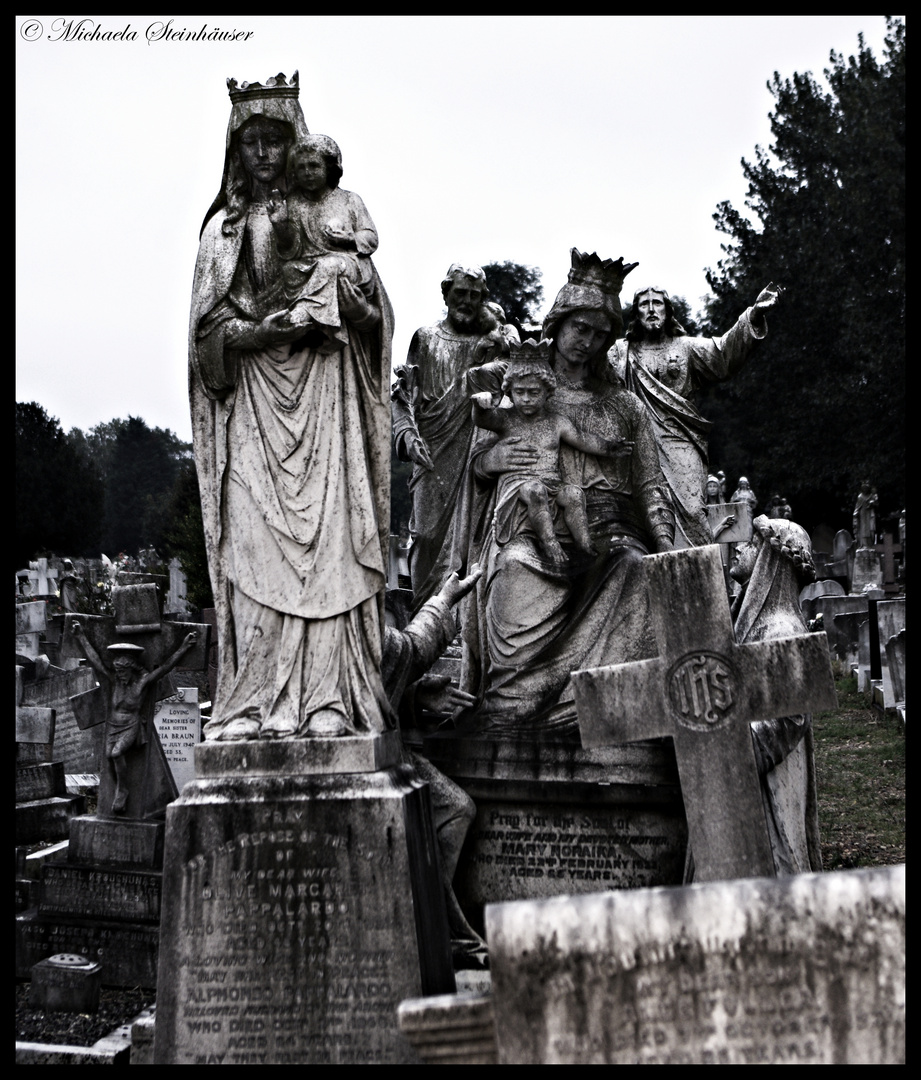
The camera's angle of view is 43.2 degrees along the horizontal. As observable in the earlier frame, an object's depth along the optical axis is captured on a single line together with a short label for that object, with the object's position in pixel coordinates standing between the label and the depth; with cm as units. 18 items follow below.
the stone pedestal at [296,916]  412
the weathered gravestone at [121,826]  693
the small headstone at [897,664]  1180
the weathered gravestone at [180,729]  1006
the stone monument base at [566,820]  526
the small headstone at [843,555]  2608
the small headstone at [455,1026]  302
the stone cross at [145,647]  755
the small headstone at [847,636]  1669
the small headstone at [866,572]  2192
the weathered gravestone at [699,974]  286
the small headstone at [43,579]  2917
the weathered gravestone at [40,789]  902
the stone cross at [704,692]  434
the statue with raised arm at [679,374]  759
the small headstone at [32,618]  1767
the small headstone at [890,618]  1388
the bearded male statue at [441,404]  858
